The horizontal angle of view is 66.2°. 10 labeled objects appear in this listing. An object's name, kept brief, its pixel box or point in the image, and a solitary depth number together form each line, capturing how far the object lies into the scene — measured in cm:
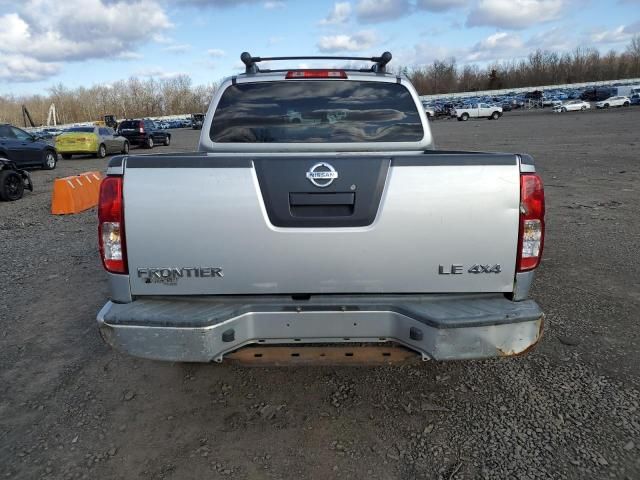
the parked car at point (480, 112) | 6241
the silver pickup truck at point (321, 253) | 258
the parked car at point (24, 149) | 1625
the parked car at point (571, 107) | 6362
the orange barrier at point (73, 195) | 1027
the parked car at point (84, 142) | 2342
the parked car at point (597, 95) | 7956
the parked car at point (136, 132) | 3134
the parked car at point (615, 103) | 6750
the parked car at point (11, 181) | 1166
